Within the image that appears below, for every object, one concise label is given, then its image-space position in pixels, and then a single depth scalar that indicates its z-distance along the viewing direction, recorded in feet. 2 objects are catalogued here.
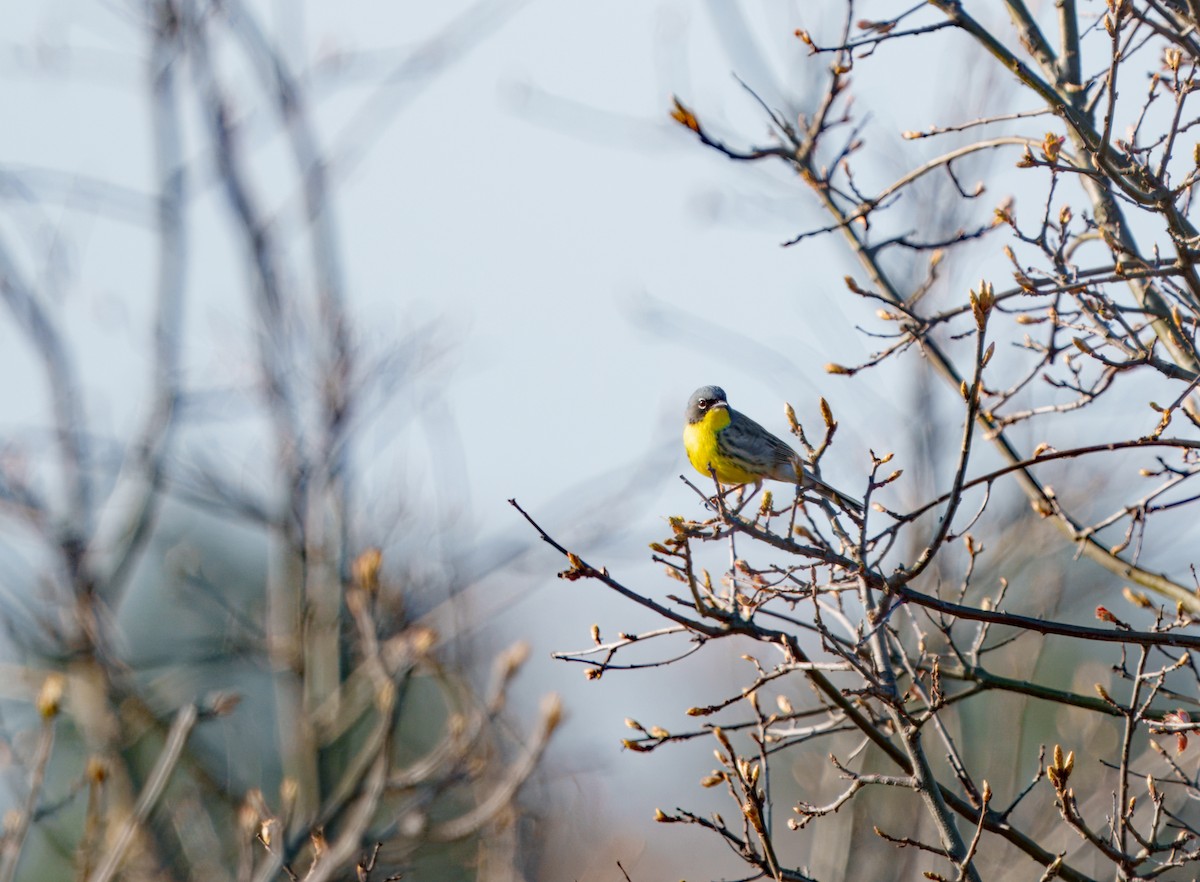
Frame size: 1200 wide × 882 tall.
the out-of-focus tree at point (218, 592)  47.32
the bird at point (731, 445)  43.01
